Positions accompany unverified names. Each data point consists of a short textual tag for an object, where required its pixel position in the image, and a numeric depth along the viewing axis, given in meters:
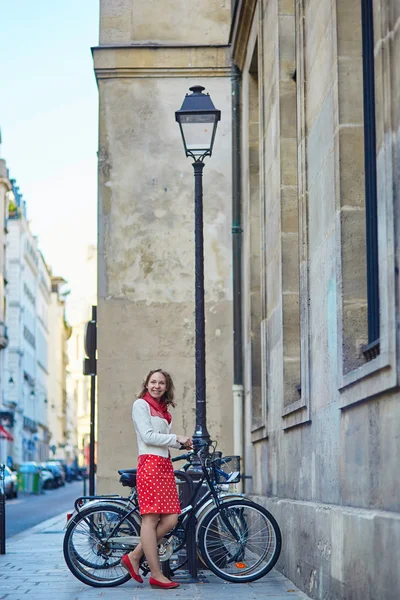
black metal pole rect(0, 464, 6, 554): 14.02
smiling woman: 9.35
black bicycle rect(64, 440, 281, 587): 9.48
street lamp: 11.18
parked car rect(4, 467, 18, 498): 44.22
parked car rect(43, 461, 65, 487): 65.00
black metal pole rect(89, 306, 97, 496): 15.77
